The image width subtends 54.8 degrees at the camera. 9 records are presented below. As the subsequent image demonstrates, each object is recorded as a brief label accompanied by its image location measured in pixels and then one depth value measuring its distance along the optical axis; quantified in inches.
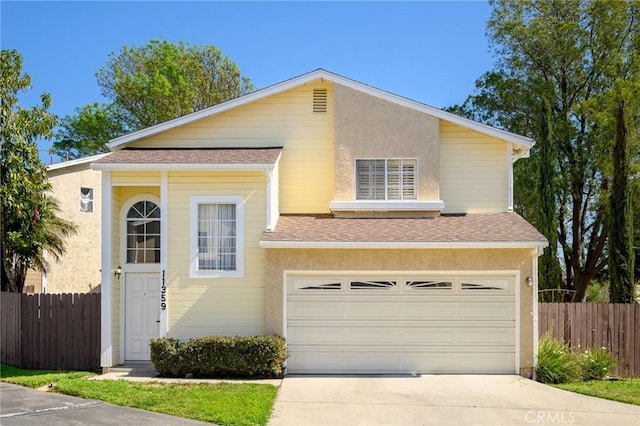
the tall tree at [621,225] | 648.4
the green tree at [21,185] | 655.8
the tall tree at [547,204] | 776.9
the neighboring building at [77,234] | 823.1
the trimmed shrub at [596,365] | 541.6
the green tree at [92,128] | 1378.0
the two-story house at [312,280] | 537.3
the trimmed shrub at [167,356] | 508.1
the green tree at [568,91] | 1004.6
